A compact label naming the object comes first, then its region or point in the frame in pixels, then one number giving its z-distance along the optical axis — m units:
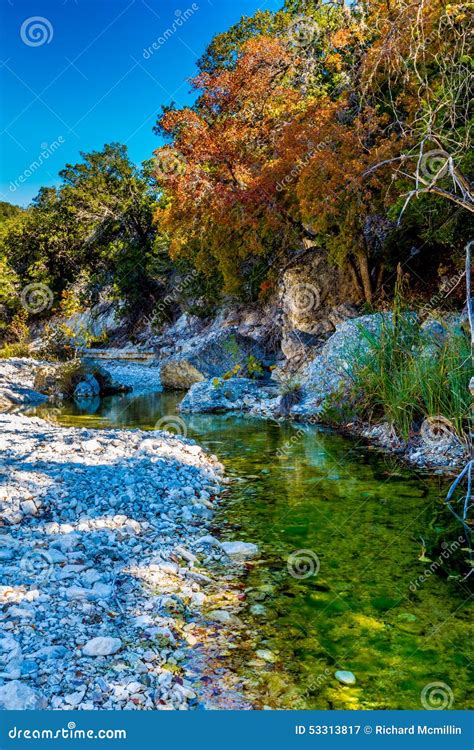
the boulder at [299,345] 13.81
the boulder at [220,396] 12.20
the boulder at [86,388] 15.80
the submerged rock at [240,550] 4.17
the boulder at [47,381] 15.80
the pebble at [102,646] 2.73
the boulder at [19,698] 2.33
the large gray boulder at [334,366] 9.41
